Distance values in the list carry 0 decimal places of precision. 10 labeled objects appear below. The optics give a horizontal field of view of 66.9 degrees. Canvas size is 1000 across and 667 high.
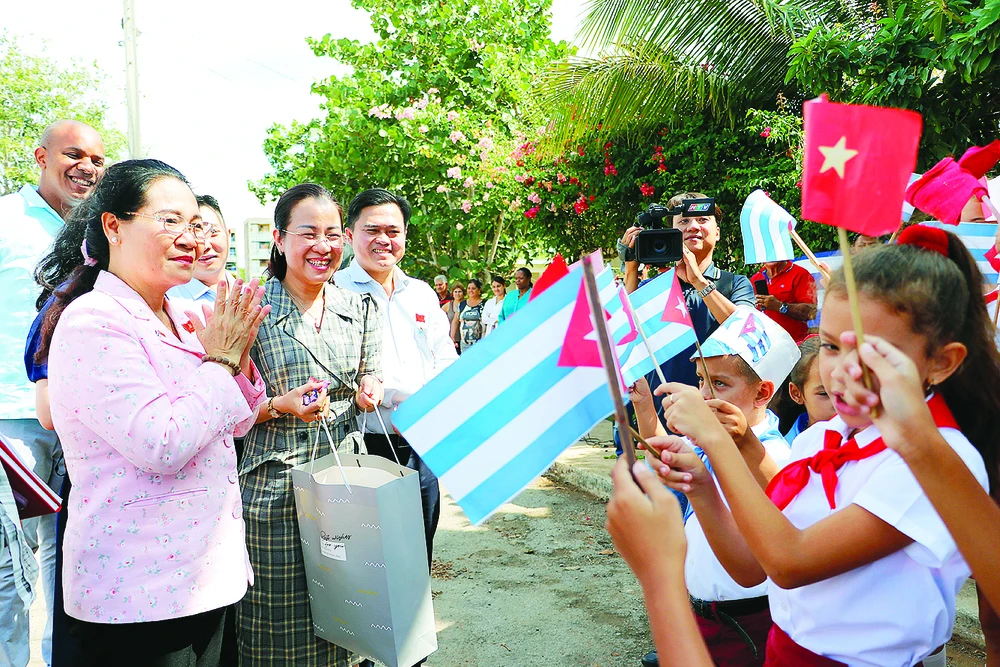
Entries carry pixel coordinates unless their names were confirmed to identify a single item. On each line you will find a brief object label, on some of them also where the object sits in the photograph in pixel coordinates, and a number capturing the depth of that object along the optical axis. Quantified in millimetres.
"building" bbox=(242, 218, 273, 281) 46675
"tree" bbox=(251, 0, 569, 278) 12602
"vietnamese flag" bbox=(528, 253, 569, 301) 1802
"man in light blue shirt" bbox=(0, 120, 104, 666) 2877
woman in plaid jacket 2553
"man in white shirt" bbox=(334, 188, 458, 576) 3404
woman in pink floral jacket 1790
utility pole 12102
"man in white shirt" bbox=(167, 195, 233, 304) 3533
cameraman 3439
